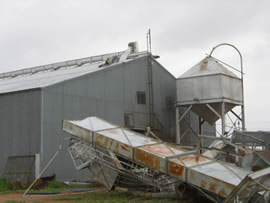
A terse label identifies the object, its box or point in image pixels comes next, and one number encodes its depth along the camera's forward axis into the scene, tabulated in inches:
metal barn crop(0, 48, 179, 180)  892.0
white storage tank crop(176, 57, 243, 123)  1141.7
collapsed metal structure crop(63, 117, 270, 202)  465.7
